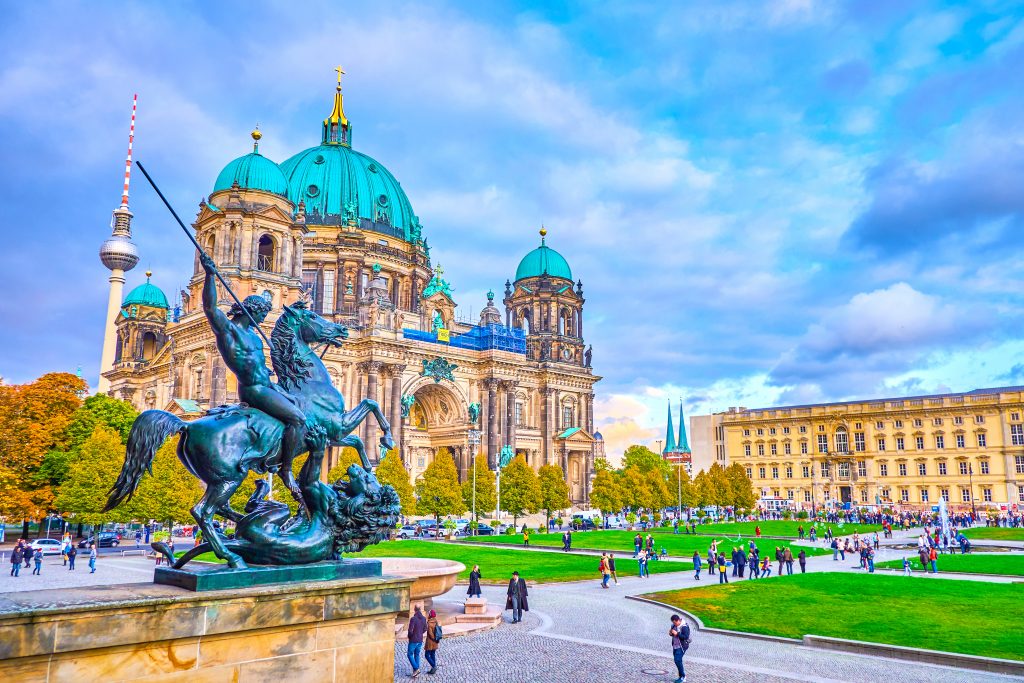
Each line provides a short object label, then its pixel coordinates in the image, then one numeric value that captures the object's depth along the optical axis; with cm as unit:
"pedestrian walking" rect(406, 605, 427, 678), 1533
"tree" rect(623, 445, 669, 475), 11699
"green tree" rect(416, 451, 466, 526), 6025
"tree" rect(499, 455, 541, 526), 6656
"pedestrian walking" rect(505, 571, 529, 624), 2165
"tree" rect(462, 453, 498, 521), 6619
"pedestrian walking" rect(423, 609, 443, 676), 1548
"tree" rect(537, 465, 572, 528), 6881
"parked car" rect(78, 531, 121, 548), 5266
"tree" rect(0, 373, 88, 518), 4816
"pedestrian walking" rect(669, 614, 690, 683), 1485
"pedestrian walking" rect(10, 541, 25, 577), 3294
